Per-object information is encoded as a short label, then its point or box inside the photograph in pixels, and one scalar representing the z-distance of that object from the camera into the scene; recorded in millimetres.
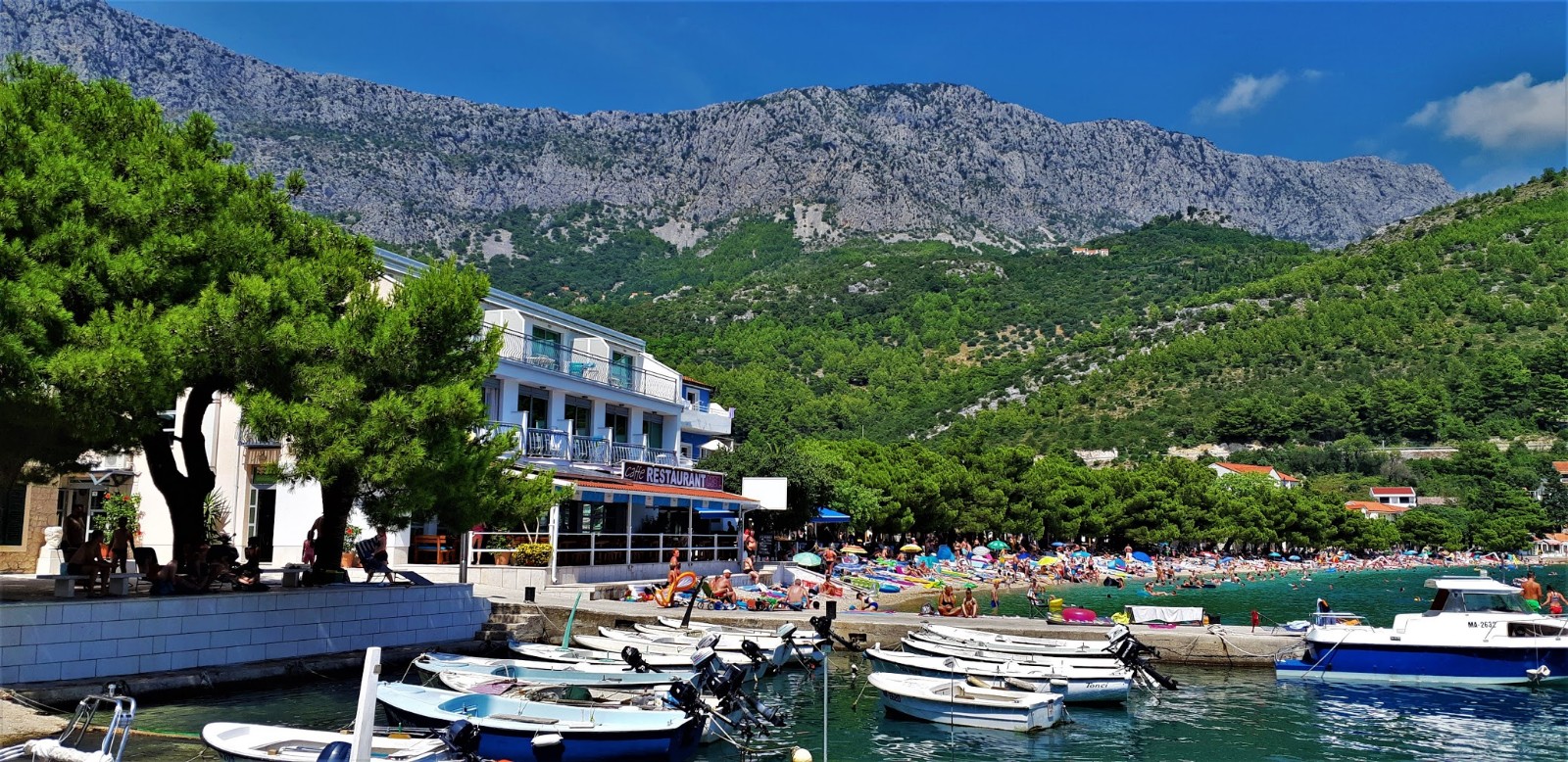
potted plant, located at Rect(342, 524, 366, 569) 30891
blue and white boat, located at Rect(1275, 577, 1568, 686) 25547
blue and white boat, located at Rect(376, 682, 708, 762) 15328
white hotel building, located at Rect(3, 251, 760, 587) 31953
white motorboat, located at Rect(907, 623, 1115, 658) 24938
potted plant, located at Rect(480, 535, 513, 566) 32188
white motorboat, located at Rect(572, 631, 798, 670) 22562
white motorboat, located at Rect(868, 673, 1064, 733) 20188
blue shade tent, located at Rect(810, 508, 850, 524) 53644
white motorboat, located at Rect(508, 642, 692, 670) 21750
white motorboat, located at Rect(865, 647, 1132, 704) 22312
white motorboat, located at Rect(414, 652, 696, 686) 19234
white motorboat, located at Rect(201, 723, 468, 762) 12462
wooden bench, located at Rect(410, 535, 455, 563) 32500
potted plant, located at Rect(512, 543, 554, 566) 32000
